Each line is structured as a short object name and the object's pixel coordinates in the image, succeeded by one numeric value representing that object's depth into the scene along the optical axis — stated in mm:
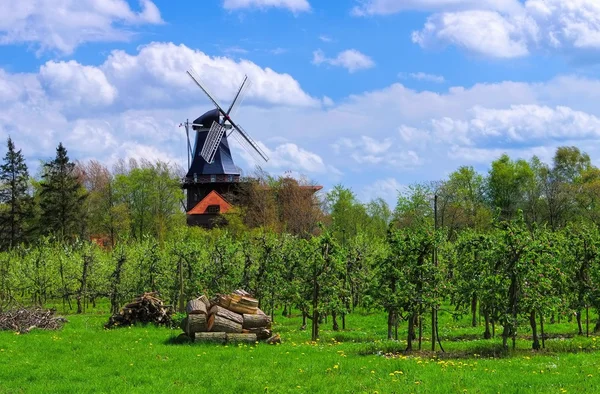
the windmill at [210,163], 95625
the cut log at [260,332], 23406
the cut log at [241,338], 22766
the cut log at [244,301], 24272
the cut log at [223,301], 24234
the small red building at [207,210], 90125
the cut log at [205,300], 24281
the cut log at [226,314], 23234
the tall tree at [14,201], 72375
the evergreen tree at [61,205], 70500
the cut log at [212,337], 22734
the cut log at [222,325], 22984
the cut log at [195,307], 23078
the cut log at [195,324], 22928
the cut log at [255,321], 23391
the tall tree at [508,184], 89688
